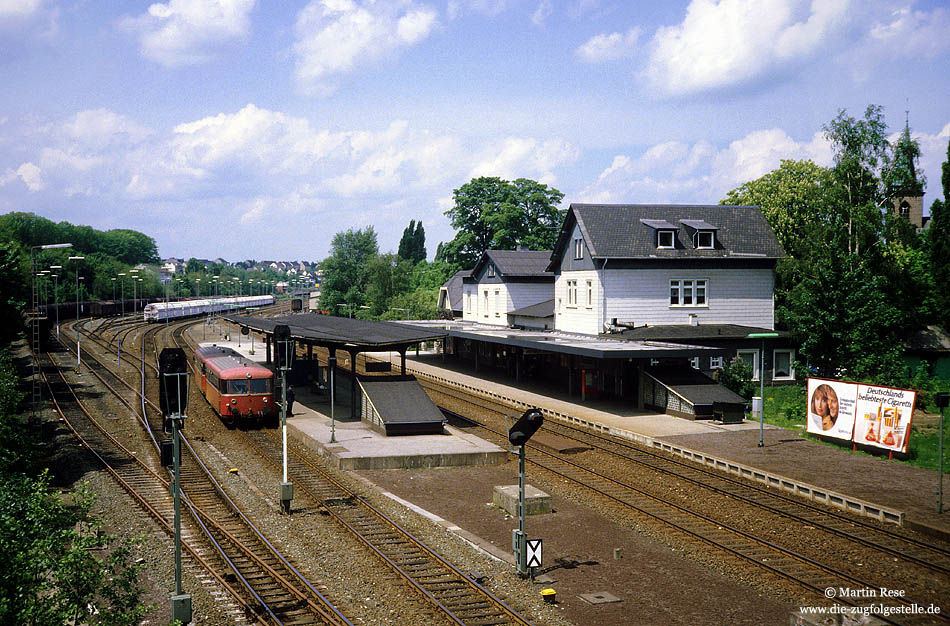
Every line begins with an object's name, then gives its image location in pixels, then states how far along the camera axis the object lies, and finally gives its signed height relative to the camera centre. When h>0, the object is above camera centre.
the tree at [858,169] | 46.98 +7.77
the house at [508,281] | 56.53 +0.84
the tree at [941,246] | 44.88 +2.65
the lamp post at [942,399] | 19.19 -2.93
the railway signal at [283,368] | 18.92 -2.02
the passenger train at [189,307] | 93.12 -1.68
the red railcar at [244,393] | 30.41 -4.13
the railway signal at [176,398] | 12.48 -1.82
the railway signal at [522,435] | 14.41 -2.89
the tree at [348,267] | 99.62 +3.70
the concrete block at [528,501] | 18.83 -5.40
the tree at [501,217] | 84.88 +8.93
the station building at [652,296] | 38.88 -0.32
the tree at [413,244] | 135.62 +9.15
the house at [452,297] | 74.88 -0.45
